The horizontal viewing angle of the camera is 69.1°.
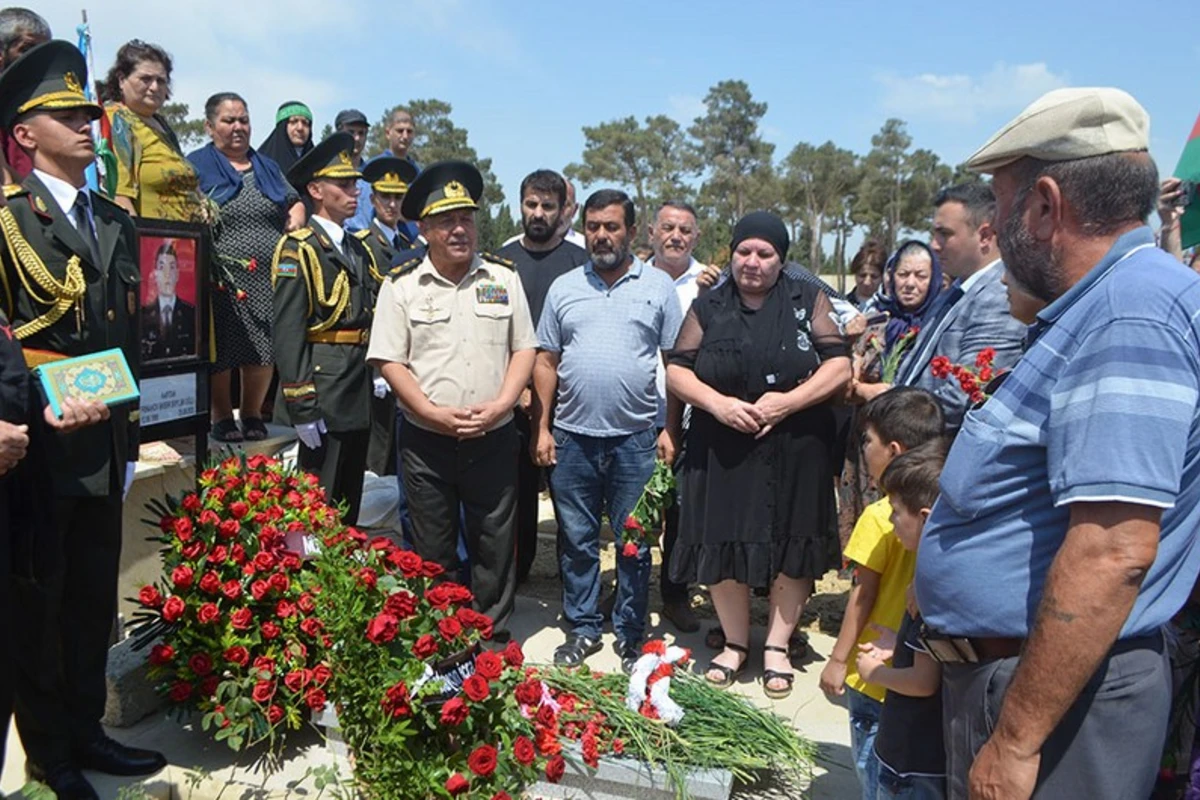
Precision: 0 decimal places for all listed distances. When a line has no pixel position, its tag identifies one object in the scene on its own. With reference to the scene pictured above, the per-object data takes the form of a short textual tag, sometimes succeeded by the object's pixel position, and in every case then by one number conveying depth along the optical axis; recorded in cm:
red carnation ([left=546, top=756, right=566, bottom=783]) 248
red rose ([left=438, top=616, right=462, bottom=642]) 251
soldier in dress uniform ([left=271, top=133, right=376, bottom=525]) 421
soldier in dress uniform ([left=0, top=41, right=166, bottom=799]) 264
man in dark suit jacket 310
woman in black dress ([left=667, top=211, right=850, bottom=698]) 374
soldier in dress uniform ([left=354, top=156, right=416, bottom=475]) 495
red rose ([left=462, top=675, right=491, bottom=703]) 237
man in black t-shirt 491
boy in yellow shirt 258
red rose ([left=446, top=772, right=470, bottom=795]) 234
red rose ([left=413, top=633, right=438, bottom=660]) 243
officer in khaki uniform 395
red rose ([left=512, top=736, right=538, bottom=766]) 236
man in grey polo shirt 406
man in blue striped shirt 139
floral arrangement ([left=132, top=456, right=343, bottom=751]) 297
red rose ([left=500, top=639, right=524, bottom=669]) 262
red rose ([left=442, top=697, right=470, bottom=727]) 233
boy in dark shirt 212
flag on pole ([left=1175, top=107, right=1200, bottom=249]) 242
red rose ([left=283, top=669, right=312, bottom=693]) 295
